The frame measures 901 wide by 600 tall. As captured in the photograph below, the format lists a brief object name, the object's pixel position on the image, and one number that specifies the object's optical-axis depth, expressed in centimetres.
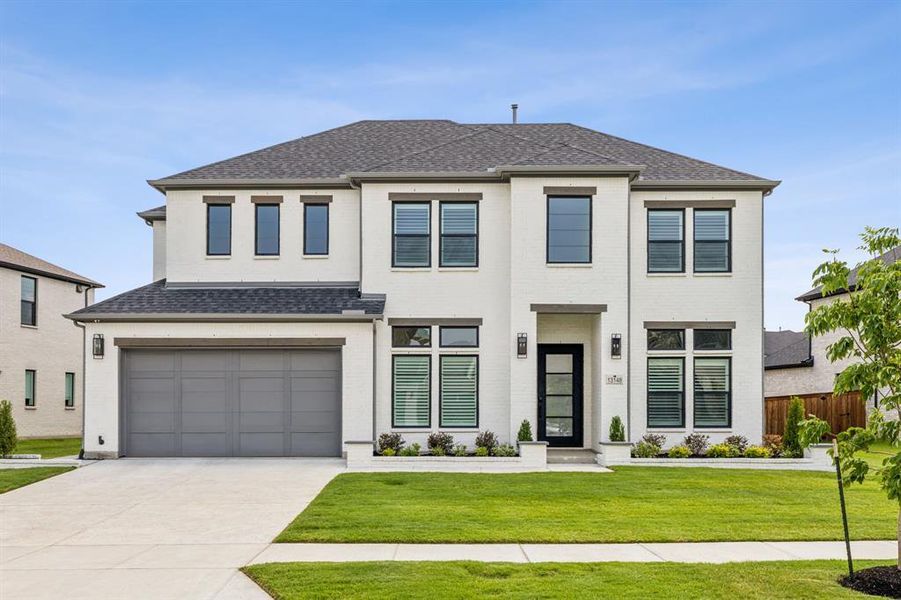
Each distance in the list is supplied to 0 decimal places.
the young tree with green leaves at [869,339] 698
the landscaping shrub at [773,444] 1714
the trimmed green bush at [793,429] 1689
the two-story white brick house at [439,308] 1712
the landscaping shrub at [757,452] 1683
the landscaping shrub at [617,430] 1683
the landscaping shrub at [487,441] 1694
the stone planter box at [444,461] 1579
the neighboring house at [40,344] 2577
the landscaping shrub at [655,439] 1720
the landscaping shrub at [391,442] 1678
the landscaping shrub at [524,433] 1661
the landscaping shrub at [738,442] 1730
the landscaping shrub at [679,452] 1684
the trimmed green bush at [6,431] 1742
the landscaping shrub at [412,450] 1645
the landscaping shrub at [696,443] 1725
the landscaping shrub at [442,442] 1684
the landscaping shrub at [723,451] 1683
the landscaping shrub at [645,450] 1692
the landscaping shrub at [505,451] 1655
